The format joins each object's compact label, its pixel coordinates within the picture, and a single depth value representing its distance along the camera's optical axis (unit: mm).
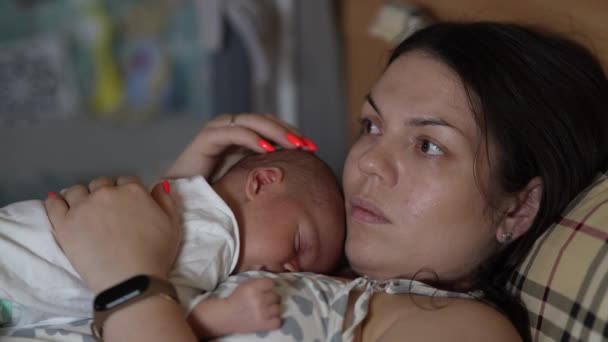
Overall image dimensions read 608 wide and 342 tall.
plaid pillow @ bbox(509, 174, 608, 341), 1203
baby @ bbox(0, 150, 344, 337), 1229
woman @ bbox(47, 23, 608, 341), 1278
